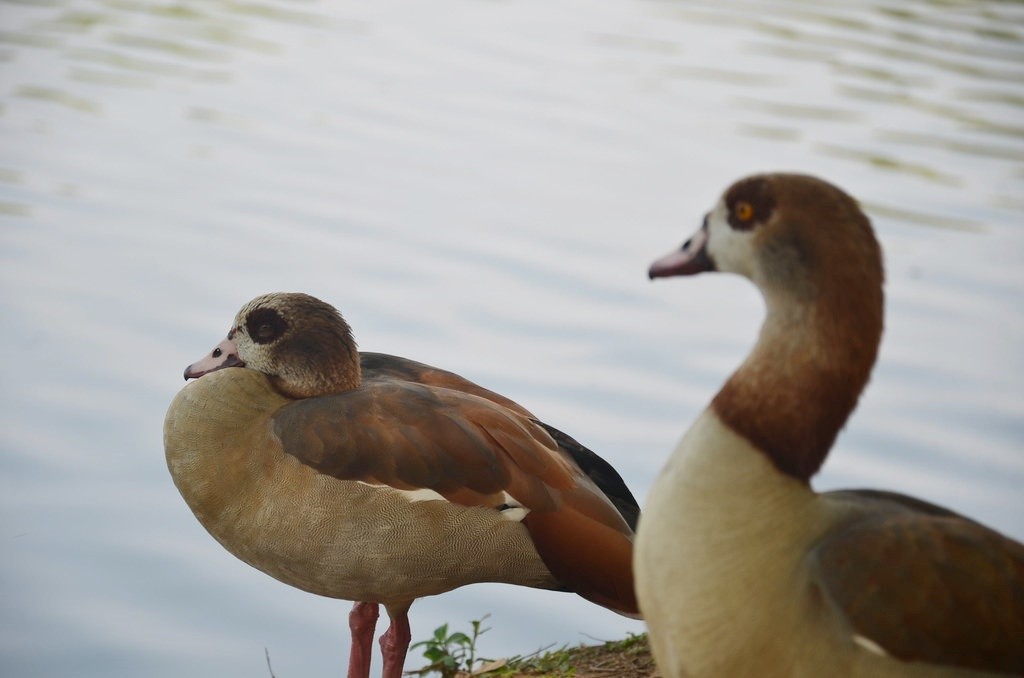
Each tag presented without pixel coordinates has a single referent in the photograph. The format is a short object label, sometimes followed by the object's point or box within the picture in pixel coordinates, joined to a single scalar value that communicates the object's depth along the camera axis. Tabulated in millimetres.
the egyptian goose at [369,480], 7508
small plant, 8523
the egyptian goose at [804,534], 5031
